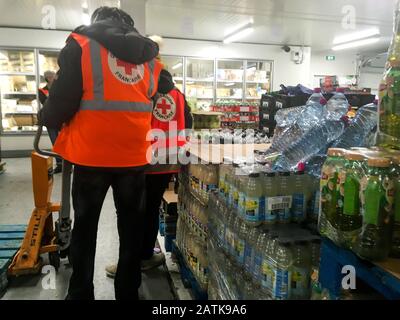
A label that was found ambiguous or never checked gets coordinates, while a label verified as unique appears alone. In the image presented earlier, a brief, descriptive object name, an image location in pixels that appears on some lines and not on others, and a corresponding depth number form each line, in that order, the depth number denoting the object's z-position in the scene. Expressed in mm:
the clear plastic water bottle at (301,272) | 1430
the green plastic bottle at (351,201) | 1033
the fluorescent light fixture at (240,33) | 8430
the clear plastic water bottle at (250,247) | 1643
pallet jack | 2797
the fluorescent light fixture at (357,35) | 9247
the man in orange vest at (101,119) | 1894
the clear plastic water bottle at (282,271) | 1418
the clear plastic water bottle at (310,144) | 1746
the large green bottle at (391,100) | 1104
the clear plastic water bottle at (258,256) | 1562
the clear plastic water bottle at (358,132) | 1679
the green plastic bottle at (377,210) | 979
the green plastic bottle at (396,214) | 1002
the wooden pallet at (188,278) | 2430
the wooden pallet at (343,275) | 928
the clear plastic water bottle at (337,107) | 1878
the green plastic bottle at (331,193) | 1104
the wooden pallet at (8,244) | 2695
